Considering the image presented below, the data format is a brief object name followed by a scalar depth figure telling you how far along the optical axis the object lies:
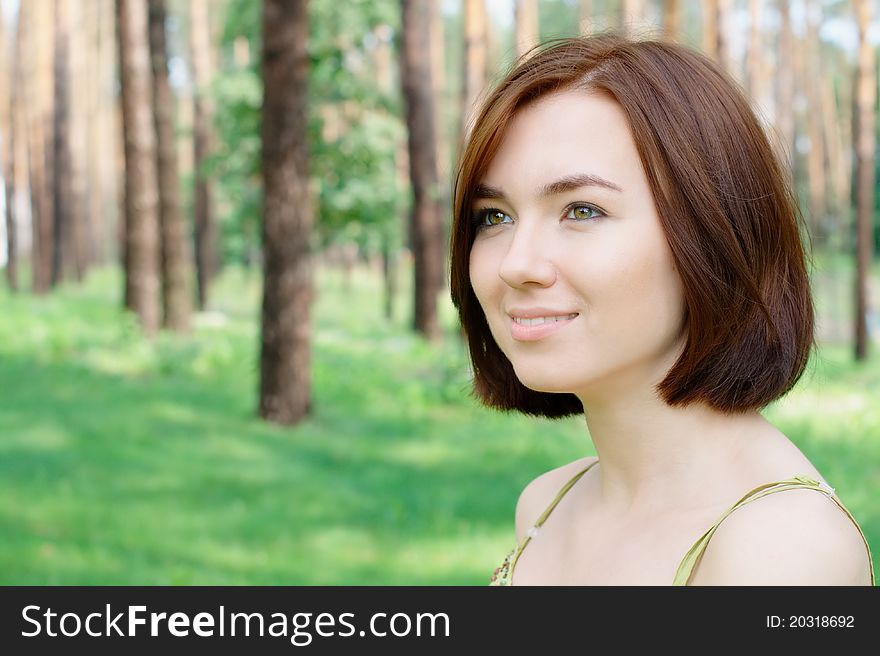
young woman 1.49
